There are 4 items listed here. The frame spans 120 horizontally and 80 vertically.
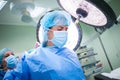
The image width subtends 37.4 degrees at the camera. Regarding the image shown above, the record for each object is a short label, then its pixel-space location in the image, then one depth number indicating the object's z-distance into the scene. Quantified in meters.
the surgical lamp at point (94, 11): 1.19
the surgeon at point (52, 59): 1.13
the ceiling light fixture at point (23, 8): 2.28
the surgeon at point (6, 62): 1.76
